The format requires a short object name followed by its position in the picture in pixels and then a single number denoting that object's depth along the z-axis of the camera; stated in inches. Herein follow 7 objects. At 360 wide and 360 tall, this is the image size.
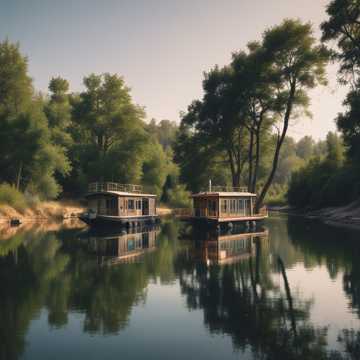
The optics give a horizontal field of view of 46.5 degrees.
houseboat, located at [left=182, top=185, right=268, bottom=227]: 1631.4
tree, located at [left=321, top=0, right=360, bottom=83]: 1315.2
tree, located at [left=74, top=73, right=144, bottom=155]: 2807.6
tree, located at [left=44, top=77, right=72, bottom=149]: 2775.6
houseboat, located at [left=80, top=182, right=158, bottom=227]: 1718.1
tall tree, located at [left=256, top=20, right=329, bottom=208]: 1838.1
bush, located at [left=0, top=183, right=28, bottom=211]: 1981.3
